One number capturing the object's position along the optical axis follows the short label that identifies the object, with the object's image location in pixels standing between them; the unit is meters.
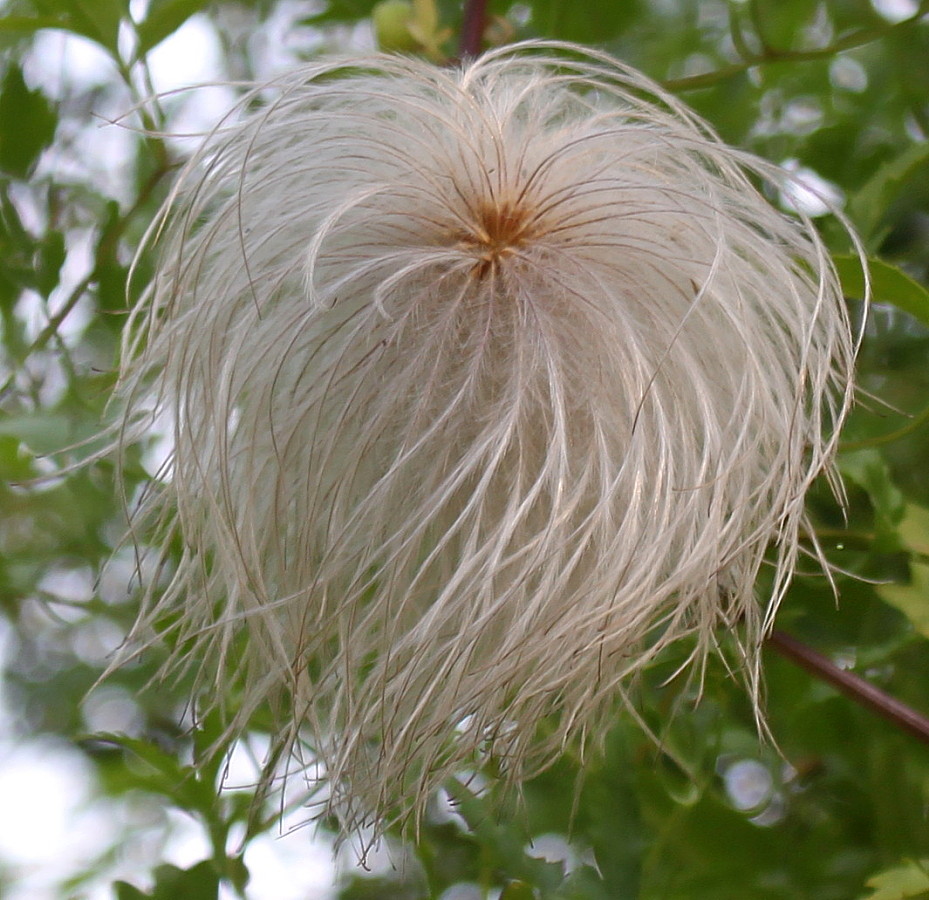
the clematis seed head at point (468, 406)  0.35
